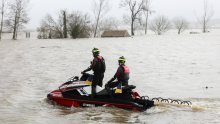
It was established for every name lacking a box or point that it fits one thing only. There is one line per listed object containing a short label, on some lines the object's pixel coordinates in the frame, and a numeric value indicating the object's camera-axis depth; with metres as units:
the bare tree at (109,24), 119.73
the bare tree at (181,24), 136.62
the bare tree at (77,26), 61.00
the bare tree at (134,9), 77.75
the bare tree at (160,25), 130.88
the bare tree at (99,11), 80.49
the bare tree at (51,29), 68.50
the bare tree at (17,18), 63.31
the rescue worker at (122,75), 13.27
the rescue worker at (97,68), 13.51
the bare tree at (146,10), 80.05
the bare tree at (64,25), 63.47
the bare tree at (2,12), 64.72
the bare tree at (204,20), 88.64
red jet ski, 13.10
